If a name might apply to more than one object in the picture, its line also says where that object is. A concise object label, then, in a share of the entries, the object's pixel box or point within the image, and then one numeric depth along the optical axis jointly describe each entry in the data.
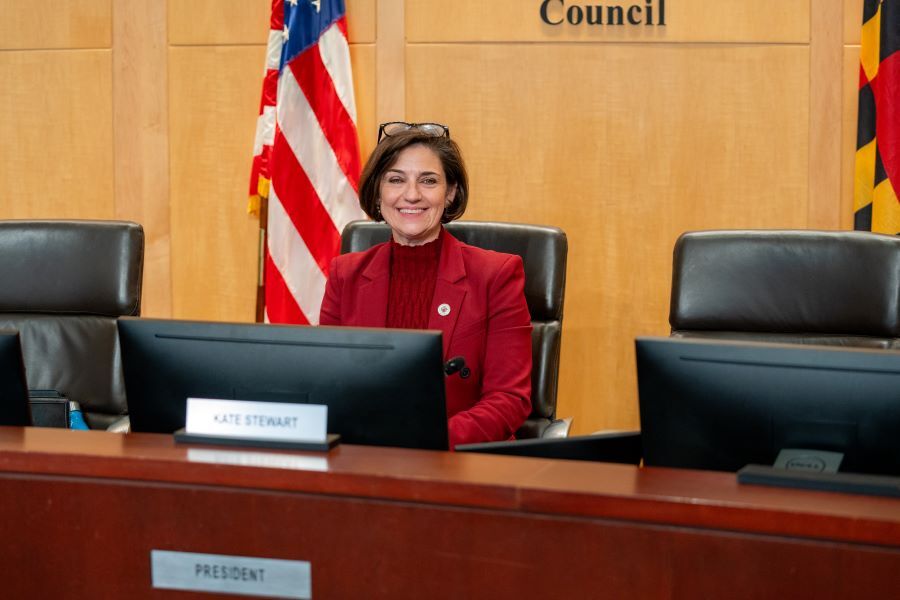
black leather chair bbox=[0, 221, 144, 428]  4.65
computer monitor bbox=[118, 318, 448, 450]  3.48
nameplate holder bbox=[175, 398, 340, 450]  3.42
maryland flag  5.34
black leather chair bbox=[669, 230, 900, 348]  4.44
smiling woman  4.38
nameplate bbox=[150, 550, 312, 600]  3.23
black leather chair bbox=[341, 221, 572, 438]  4.59
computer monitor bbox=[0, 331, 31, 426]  3.52
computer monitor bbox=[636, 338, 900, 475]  3.33
